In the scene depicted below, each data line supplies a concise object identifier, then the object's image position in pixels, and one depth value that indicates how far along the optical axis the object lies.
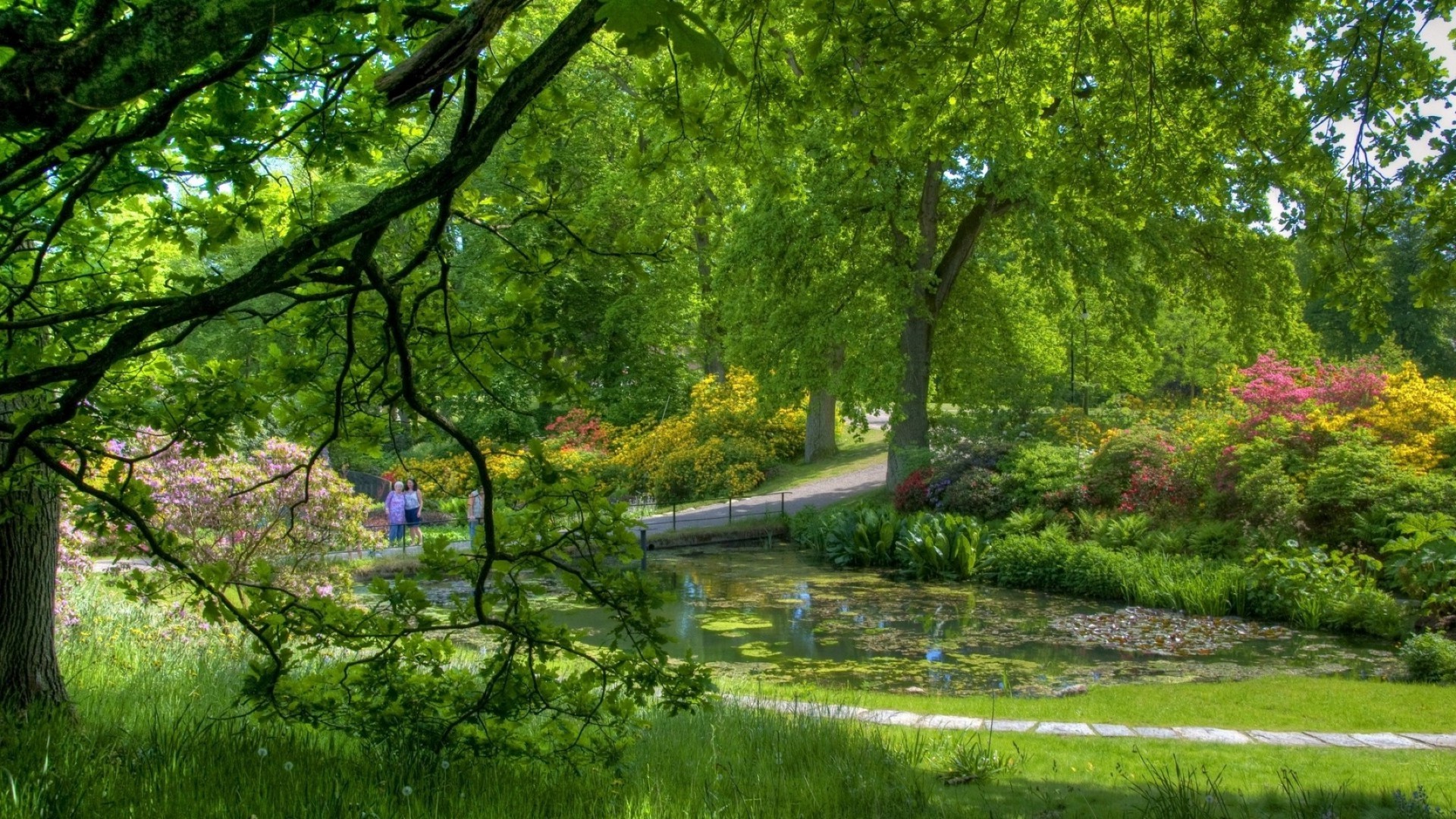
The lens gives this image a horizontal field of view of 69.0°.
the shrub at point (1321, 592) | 12.41
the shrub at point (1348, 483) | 14.29
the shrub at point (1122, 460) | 18.94
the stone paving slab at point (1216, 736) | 7.27
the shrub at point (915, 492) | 22.02
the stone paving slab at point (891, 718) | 7.43
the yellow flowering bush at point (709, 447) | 29.92
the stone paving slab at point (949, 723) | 7.54
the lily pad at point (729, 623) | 14.19
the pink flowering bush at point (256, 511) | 9.84
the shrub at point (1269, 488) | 15.12
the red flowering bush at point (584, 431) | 31.86
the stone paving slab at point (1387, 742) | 7.16
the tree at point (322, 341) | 2.98
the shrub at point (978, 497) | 20.66
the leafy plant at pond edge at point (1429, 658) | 9.89
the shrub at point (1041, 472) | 19.83
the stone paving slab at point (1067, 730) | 7.54
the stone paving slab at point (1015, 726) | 7.65
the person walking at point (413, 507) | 21.95
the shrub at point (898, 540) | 18.83
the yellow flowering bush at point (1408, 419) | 14.91
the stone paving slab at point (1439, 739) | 7.25
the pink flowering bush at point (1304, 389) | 16.44
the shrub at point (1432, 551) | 7.01
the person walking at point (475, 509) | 19.83
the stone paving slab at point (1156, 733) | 7.49
